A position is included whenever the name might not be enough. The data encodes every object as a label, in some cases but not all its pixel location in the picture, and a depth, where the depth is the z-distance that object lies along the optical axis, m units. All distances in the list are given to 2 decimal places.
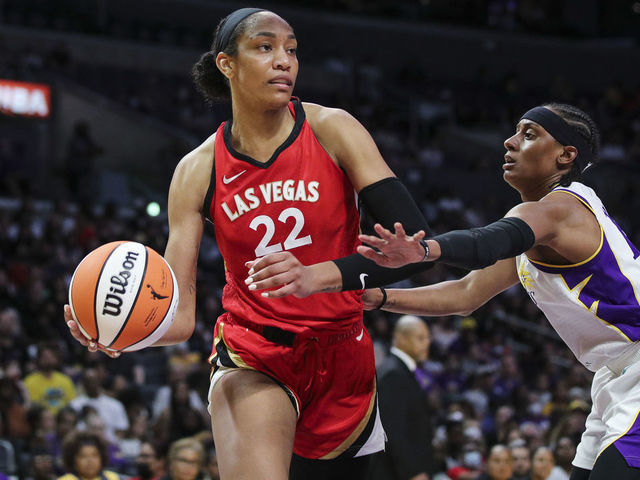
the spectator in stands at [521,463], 8.20
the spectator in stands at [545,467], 7.79
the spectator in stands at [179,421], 8.94
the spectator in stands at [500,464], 7.78
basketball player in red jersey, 3.48
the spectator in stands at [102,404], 9.15
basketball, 3.36
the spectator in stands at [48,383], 9.25
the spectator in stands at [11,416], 8.27
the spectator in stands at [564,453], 7.80
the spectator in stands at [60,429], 7.94
